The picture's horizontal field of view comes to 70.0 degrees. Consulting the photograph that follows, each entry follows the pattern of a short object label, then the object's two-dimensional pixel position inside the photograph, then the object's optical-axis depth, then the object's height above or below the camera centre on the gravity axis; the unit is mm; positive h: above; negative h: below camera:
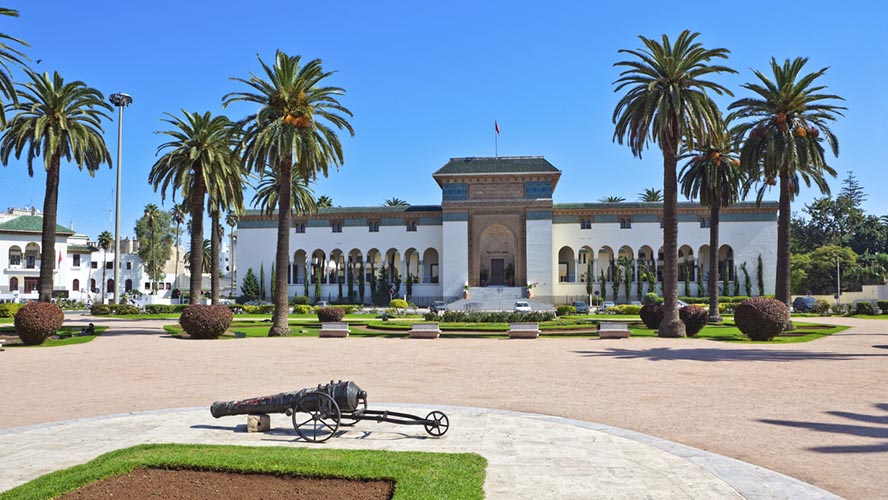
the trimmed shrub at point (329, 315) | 35656 -2112
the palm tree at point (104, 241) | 85812 +4699
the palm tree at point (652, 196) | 82375 +11140
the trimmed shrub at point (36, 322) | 24219 -1824
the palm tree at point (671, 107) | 27875 +7734
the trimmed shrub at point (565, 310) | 48281 -2313
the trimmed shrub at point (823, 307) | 48616 -1860
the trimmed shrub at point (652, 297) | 57012 -1476
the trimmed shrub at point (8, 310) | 46825 -2668
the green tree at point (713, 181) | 37375 +6036
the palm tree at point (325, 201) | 84438 +10295
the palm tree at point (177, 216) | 92500 +8878
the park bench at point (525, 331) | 27938 -2259
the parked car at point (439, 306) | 54150 -2468
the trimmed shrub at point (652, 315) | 32906 -1790
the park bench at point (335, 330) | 28797 -2380
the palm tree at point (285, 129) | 29109 +6922
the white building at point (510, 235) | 63938 +4704
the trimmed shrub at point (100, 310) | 49719 -2739
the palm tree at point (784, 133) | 30172 +7236
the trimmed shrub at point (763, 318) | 24578 -1374
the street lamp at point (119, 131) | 41031 +9344
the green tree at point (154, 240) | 91188 +5415
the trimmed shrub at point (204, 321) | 27500 -1948
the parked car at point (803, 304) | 51841 -1742
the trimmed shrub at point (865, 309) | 47062 -1890
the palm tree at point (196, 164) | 33375 +6005
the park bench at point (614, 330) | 27234 -2128
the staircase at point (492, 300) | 57812 -1985
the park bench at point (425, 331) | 28609 -2365
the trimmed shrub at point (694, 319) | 28719 -1688
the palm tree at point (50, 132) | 30938 +7035
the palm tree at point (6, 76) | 20047 +6408
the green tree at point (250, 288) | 66812 -1186
